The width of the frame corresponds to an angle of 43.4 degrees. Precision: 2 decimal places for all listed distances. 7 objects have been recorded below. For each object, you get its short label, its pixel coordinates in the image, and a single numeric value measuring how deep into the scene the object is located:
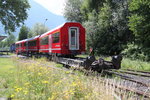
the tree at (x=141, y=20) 17.19
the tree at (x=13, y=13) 37.19
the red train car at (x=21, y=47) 31.02
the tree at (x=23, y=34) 74.31
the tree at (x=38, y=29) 61.33
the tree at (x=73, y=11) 37.47
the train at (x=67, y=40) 13.37
